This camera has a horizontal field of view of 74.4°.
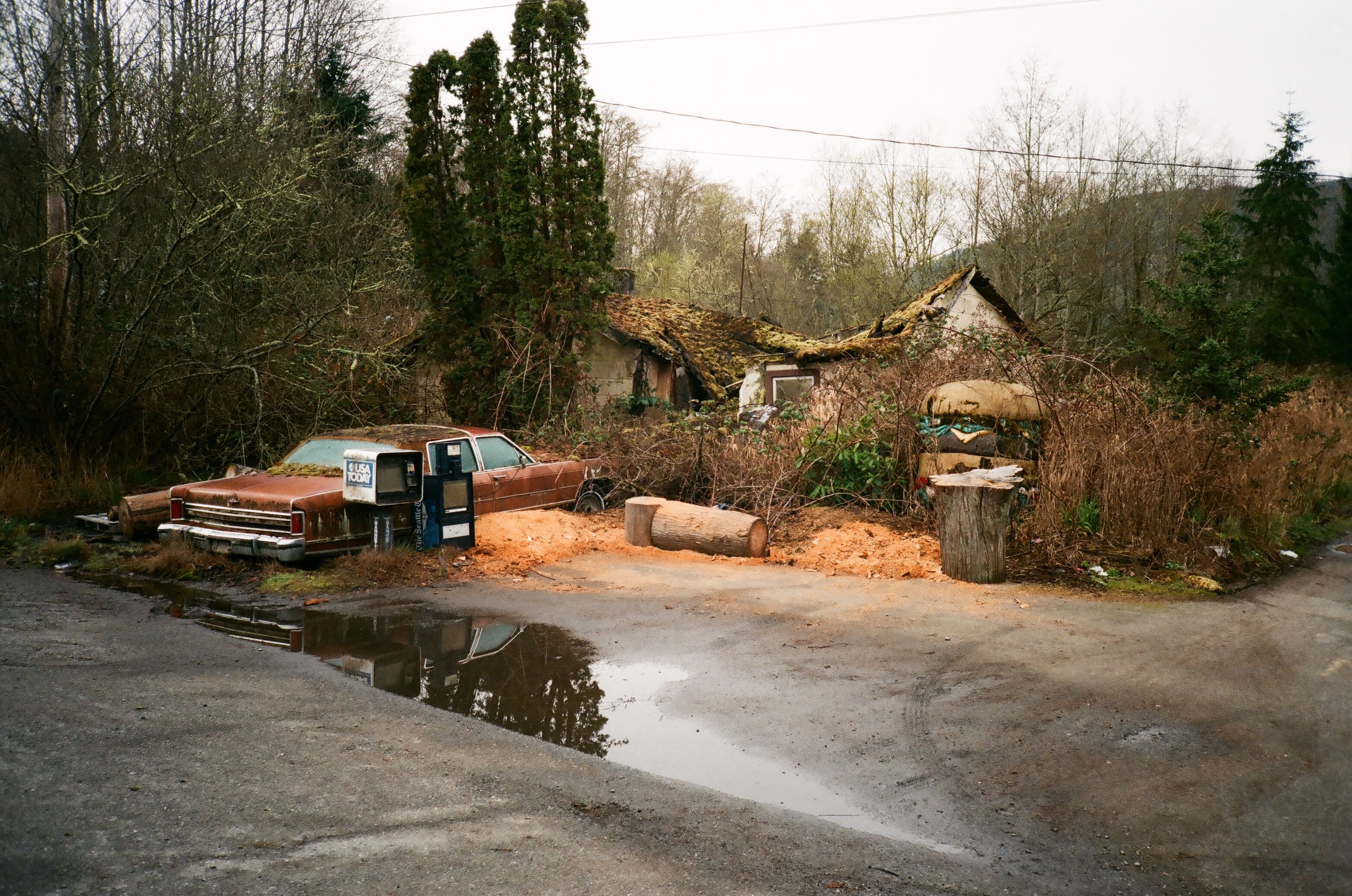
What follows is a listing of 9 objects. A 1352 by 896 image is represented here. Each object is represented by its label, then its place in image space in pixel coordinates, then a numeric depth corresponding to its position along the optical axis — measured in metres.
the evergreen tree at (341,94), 24.53
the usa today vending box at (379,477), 8.77
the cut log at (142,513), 10.67
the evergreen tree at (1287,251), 34.53
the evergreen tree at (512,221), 16.45
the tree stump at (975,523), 8.91
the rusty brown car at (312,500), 8.84
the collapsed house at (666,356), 21.91
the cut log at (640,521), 10.84
